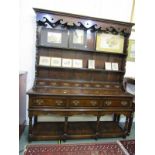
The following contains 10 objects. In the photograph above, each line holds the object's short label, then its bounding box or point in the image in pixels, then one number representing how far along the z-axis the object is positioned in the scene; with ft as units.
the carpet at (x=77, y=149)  6.96
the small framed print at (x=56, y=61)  8.48
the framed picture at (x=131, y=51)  9.80
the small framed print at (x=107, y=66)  9.14
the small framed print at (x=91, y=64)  8.93
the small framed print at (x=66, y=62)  8.63
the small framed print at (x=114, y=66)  9.23
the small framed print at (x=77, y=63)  8.78
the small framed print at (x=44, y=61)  8.34
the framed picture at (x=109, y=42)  8.88
